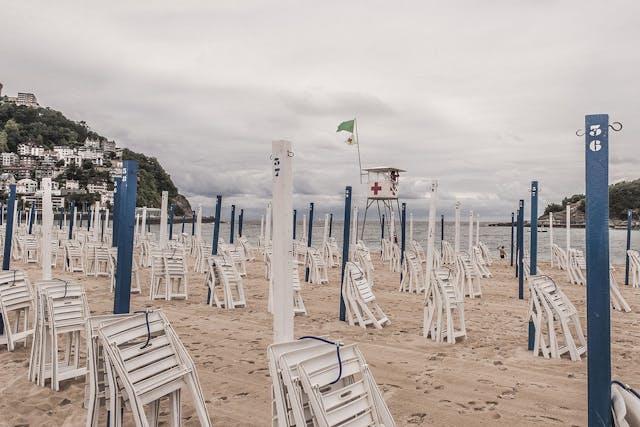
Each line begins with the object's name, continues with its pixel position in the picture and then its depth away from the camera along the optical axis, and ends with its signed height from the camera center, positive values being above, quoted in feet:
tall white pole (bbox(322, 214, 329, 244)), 51.23 +0.71
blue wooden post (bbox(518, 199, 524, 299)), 29.50 -0.66
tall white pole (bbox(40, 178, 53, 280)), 16.20 -0.01
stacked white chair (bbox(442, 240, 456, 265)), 56.54 -2.54
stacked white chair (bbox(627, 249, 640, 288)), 35.65 -1.86
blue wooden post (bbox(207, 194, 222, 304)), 27.40 +0.40
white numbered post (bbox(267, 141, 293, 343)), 9.77 -0.51
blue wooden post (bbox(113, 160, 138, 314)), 12.04 -0.30
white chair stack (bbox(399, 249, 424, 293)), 32.19 -2.80
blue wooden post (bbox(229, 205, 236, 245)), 56.25 +2.21
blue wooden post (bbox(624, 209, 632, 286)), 37.42 -0.26
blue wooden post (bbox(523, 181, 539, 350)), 18.70 +0.41
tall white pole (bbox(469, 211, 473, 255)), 47.99 +1.60
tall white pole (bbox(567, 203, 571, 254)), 42.22 +0.66
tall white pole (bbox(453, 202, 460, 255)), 31.65 +0.53
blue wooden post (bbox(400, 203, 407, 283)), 38.20 +1.53
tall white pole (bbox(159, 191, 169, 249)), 31.12 +0.47
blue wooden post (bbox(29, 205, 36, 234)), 64.41 +0.79
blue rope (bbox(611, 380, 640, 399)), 6.40 -2.24
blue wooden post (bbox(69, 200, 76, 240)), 56.64 +1.26
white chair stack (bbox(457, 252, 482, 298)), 30.50 -2.50
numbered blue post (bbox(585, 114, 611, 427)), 7.53 -0.74
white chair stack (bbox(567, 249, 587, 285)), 37.96 -2.40
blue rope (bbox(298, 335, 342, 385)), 8.29 -2.33
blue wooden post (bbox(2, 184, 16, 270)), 17.57 -0.13
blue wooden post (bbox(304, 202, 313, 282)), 38.99 +0.23
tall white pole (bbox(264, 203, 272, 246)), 46.57 +1.08
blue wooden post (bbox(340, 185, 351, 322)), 21.99 +0.71
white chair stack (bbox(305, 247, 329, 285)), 37.17 -2.92
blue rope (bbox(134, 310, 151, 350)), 9.39 -2.33
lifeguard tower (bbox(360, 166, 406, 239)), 45.29 +5.24
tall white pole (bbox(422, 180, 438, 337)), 24.06 +0.87
